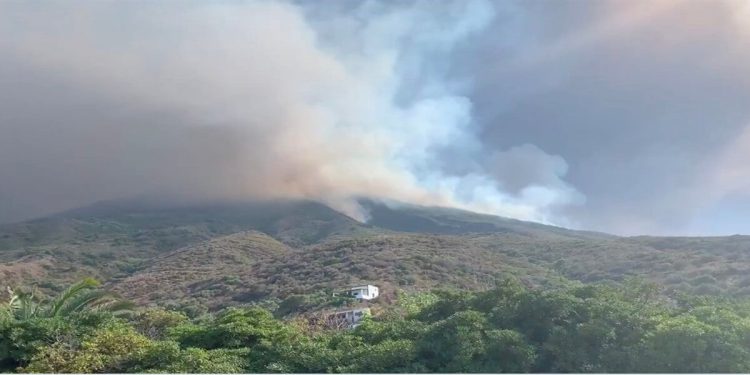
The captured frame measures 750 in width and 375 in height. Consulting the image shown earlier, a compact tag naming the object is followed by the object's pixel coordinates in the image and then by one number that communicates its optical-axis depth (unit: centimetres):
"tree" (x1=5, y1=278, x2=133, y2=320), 1584
